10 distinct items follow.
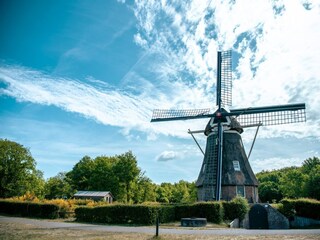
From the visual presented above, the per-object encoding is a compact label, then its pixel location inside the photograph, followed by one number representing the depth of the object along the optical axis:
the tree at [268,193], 56.19
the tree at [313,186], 35.83
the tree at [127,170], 53.81
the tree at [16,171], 46.03
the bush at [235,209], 21.42
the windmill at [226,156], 24.67
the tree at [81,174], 63.43
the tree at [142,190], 54.73
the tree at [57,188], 53.28
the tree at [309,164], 49.28
